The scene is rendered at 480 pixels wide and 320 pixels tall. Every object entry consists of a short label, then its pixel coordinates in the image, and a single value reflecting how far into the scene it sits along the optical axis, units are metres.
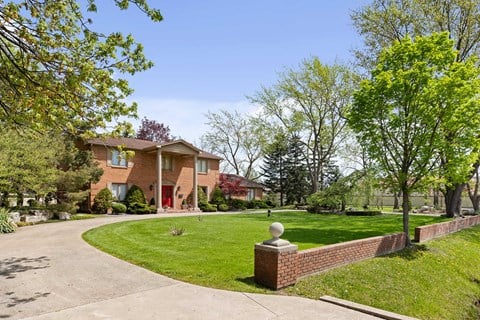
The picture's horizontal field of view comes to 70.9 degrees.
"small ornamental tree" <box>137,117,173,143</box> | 47.25
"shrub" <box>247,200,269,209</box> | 36.66
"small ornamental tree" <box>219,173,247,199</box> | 35.66
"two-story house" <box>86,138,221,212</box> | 26.03
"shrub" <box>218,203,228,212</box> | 32.41
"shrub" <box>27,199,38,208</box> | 22.12
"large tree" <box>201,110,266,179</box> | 50.50
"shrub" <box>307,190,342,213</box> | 29.67
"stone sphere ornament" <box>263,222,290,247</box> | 7.20
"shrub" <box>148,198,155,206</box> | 28.98
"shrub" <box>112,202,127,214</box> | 24.58
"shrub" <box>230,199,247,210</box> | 34.58
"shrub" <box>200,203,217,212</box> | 30.91
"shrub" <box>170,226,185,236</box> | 13.09
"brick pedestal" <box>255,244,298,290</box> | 7.03
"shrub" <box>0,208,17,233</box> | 14.14
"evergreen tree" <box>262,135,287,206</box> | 46.53
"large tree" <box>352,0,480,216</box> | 22.19
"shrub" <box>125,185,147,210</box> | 26.22
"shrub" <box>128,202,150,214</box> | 25.80
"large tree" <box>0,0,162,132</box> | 6.55
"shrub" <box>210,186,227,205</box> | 33.28
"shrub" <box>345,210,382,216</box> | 27.70
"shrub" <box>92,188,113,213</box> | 24.20
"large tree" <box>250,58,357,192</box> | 34.34
